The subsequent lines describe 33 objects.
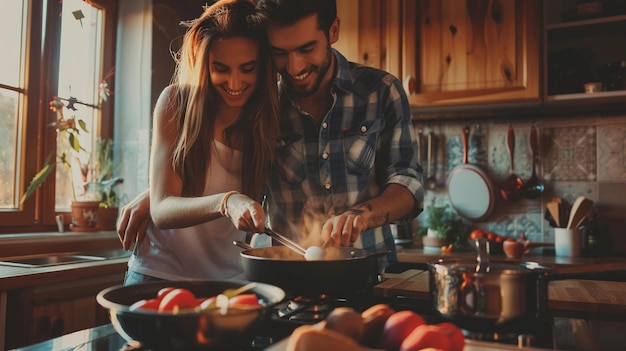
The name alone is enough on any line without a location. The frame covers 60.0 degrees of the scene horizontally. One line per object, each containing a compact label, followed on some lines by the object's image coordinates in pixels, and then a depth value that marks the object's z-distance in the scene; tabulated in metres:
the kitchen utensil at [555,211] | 2.35
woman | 1.25
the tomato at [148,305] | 0.60
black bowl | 0.55
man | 1.32
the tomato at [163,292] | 0.65
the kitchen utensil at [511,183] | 2.55
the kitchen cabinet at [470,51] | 2.30
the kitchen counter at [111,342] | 0.61
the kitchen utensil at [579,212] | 2.29
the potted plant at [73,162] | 2.21
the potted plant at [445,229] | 2.54
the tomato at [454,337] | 0.56
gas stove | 0.67
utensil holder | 2.27
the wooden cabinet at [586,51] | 2.30
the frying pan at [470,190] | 2.59
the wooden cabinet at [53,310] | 1.47
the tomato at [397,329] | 0.60
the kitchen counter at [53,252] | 1.47
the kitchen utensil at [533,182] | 2.52
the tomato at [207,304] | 0.59
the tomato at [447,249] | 2.40
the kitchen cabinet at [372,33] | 2.53
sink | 1.73
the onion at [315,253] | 0.89
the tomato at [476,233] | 2.43
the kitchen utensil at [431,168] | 2.72
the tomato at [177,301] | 0.59
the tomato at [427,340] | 0.55
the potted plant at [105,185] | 2.39
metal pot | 0.69
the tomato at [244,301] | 0.61
